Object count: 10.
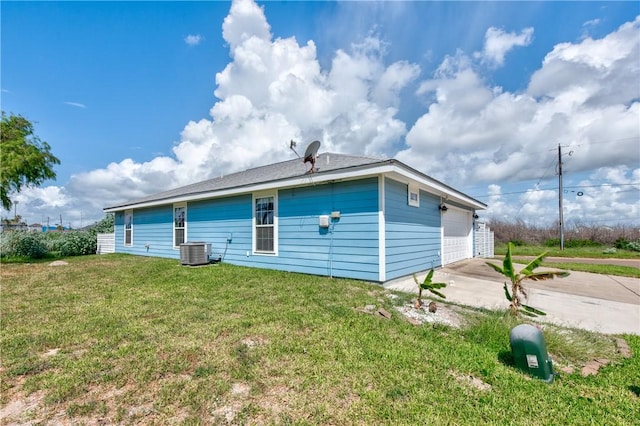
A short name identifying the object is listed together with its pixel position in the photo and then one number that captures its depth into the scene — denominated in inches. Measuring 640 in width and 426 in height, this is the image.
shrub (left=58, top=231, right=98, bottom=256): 597.9
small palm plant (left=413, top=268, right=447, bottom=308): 166.9
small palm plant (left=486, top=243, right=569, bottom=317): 139.7
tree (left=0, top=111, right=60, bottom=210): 422.6
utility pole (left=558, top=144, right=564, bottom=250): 807.1
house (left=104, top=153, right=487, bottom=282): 258.4
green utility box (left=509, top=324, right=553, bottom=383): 103.6
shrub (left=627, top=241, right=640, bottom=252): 736.2
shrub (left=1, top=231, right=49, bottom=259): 522.0
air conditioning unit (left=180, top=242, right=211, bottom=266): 366.0
